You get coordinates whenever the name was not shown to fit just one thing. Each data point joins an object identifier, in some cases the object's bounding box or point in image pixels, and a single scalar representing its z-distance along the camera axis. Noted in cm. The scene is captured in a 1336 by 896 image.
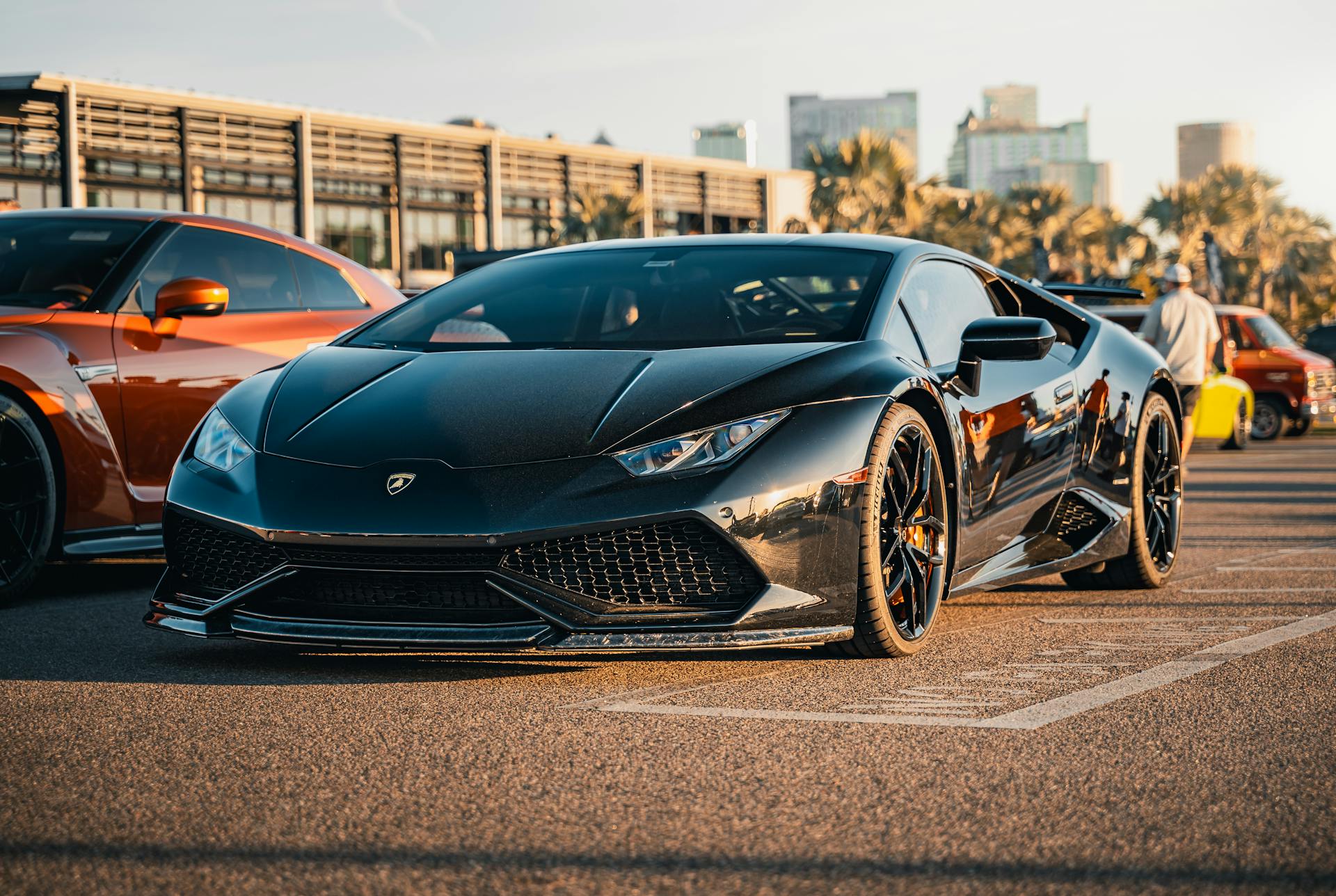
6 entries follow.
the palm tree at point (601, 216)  5466
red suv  2077
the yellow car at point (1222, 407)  1675
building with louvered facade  4509
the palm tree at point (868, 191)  4422
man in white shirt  1298
